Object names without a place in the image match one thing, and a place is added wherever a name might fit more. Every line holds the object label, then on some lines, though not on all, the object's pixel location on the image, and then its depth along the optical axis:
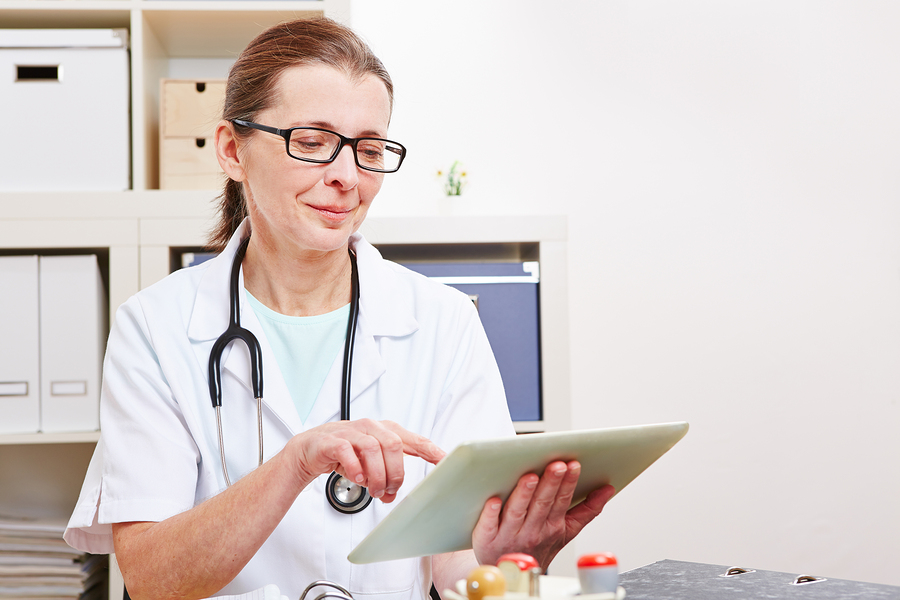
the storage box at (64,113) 1.54
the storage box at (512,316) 1.60
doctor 0.90
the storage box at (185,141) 1.59
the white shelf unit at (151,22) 1.56
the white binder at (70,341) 1.53
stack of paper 1.52
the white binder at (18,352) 1.52
